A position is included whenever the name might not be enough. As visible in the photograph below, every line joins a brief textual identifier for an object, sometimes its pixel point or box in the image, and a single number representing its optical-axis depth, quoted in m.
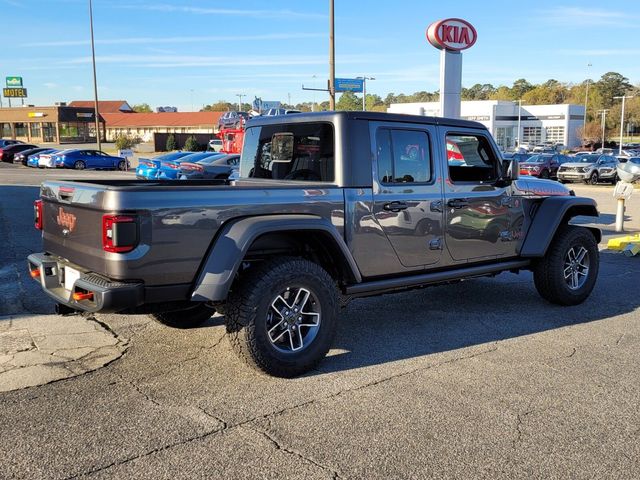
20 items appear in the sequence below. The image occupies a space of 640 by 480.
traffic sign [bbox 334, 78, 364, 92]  48.88
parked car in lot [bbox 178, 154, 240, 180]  20.36
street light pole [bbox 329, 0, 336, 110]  22.84
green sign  103.69
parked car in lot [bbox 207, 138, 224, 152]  52.11
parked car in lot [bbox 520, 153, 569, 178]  32.09
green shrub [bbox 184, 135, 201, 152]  56.44
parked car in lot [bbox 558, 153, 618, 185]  30.81
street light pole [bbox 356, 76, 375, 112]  51.50
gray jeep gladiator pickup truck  3.98
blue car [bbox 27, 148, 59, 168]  40.50
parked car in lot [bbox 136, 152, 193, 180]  22.88
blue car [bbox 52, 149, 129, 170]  39.16
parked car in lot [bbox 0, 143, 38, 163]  46.50
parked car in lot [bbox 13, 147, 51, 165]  43.47
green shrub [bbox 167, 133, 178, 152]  61.53
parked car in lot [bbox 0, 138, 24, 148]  49.60
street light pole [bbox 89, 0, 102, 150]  43.19
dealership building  88.69
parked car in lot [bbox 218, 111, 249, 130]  36.21
